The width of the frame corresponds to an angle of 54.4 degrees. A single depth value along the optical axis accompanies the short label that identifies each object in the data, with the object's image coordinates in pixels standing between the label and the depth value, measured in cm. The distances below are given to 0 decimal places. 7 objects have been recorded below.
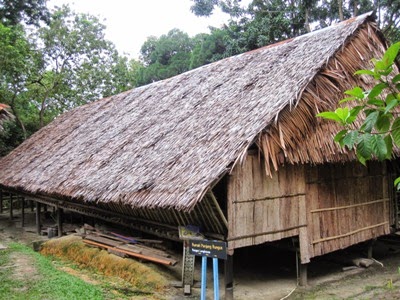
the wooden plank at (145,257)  809
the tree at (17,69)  1840
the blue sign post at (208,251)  578
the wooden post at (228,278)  693
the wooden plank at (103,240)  934
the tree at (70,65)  2231
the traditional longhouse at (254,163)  681
